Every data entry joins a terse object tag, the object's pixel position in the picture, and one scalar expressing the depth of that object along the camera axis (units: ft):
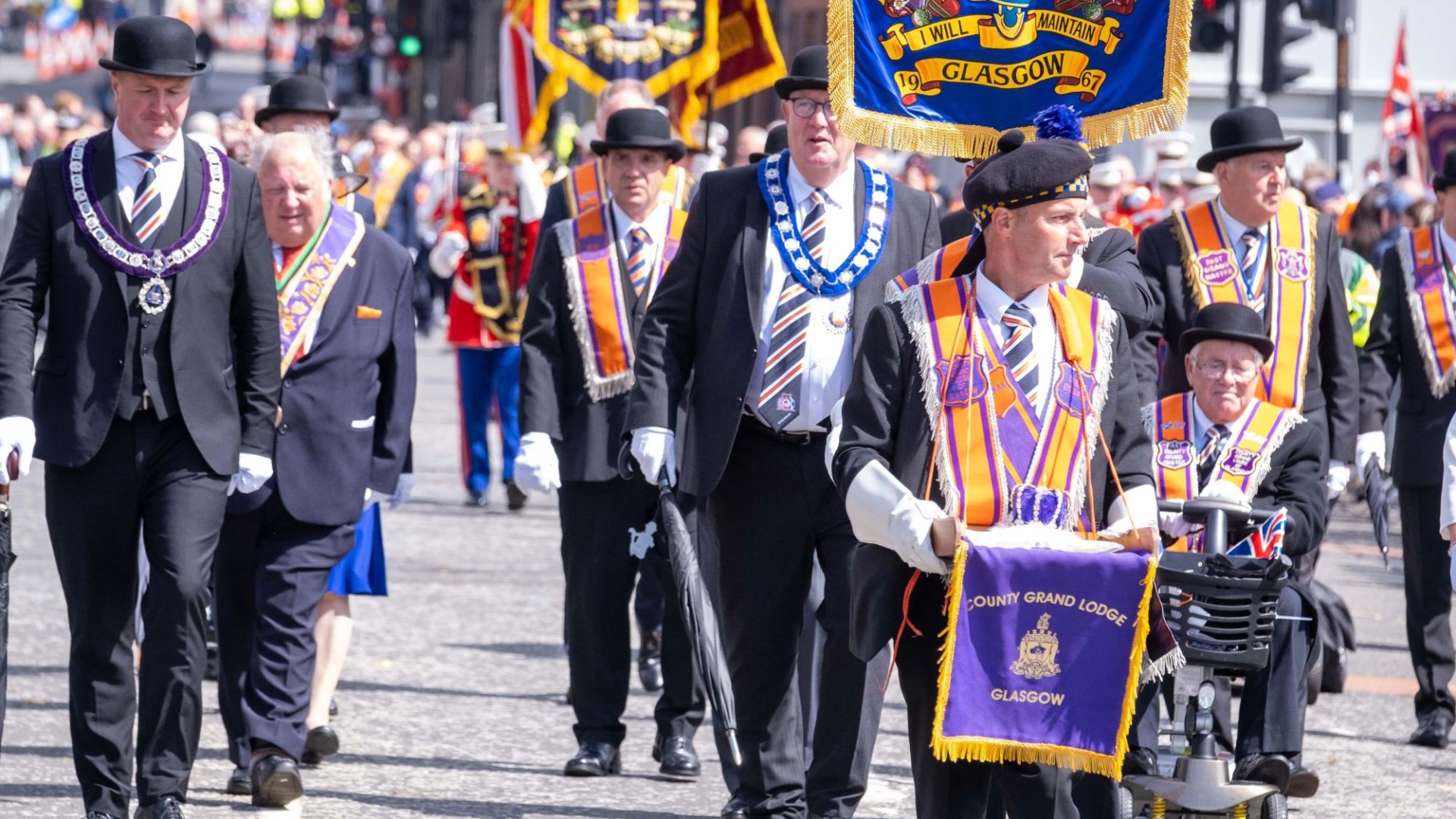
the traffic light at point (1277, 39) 109.09
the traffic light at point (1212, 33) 111.14
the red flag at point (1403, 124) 127.54
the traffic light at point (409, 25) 176.55
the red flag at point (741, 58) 85.05
